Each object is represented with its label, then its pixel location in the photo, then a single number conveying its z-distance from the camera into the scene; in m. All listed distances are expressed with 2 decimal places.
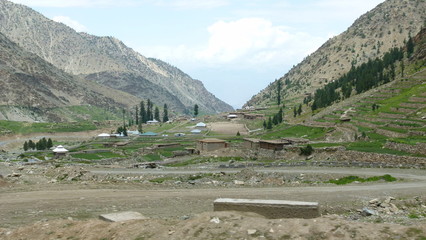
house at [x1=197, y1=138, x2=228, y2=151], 95.74
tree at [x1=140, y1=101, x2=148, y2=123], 198.12
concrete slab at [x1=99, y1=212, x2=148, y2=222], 25.41
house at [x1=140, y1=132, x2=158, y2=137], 135.65
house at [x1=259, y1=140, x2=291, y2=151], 85.44
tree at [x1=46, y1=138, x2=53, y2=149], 119.25
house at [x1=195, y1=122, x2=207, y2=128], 152.00
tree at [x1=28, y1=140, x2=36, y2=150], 119.49
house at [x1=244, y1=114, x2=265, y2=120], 167.25
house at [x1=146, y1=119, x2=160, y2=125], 188.41
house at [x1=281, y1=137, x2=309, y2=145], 89.57
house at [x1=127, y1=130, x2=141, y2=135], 148.66
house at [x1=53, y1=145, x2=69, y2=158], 98.13
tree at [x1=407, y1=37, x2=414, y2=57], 143.00
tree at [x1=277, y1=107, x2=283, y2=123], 136.25
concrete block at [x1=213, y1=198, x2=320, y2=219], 24.07
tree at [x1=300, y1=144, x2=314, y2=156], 78.06
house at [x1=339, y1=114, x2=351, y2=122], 97.88
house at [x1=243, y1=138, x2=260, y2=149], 93.06
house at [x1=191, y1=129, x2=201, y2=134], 139.25
